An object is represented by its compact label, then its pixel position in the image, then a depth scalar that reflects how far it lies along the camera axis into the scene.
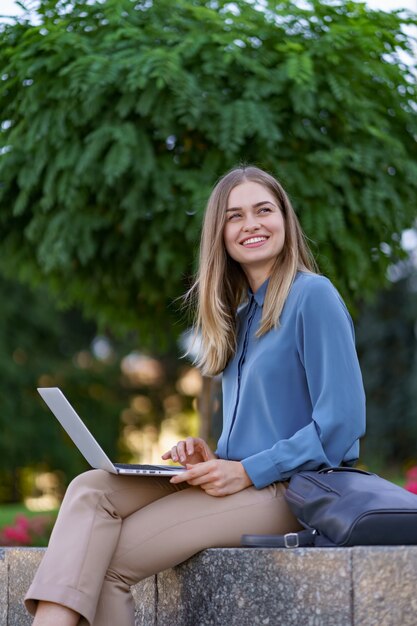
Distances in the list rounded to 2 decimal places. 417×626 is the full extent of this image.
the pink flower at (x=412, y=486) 6.35
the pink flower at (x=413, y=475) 7.01
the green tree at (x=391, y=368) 21.08
